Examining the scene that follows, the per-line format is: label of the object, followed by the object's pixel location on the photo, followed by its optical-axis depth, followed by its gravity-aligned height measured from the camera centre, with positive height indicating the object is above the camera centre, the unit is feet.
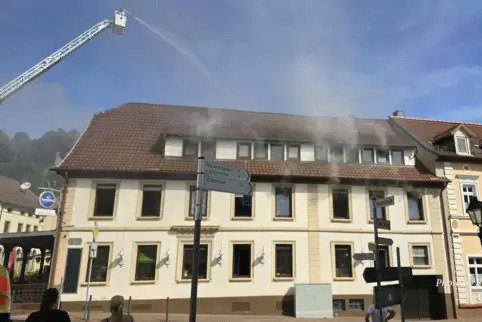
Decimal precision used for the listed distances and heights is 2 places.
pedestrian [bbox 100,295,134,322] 14.55 -2.05
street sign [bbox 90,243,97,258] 45.57 +0.99
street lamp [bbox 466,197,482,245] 25.39 +3.74
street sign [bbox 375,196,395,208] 22.02 +3.70
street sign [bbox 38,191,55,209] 55.62 +8.65
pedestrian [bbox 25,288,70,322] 12.20 -1.86
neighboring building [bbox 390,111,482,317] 58.49 +12.13
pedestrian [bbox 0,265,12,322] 10.93 -1.15
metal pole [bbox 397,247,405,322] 19.86 -0.82
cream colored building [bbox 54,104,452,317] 54.70 +6.67
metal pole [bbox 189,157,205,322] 15.10 +1.23
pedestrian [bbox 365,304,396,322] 24.17 -3.33
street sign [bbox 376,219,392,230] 22.27 +2.43
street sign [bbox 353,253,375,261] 23.07 +0.51
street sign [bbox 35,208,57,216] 50.24 +6.08
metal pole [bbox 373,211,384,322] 18.56 -0.18
